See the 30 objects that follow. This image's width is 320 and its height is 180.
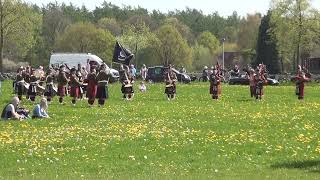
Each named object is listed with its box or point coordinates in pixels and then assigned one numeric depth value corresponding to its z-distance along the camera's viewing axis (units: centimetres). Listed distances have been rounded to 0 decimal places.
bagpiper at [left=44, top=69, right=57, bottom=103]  3473
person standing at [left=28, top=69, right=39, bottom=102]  3553
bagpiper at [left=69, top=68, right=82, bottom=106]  3311
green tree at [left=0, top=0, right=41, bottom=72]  8175
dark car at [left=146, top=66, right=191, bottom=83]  6912
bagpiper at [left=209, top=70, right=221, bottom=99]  3818
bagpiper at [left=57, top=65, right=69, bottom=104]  3394
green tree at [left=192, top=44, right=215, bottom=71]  14512
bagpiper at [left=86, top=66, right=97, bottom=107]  3184
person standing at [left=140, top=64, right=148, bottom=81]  6806
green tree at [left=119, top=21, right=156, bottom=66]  12518
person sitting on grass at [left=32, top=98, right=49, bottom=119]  2553
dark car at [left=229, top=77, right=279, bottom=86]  6956
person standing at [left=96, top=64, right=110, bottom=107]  3184
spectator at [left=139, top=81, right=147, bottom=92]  4606
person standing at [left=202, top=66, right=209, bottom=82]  6807
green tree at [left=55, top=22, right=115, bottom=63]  12044
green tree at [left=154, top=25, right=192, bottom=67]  11750
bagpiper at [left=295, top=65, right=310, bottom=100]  3797
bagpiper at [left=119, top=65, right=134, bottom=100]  3741
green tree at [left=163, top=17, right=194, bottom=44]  15838
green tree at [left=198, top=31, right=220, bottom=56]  16075
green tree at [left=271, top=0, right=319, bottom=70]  9125
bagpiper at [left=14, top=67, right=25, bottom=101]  3664
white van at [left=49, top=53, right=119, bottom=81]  6456
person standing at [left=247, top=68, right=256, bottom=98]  3819
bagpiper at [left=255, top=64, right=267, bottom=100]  3762
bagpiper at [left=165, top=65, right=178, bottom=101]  3803
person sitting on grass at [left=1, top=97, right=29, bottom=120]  2450
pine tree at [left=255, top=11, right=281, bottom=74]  11094
